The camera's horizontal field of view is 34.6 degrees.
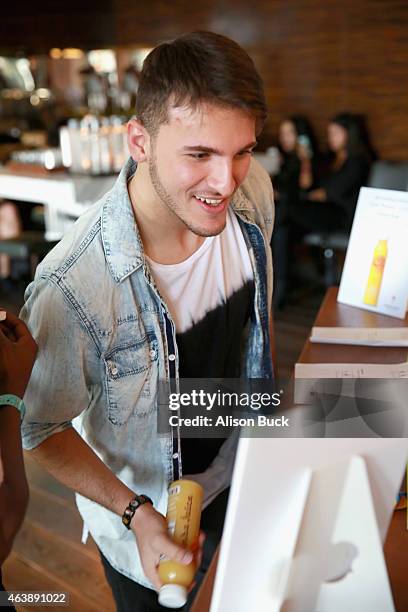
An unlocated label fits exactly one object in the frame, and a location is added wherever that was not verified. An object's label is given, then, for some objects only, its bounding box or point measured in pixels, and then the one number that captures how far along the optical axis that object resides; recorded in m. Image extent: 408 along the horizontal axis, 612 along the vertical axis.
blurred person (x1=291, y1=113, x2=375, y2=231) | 4.31
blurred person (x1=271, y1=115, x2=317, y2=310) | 4.47
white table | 3.91
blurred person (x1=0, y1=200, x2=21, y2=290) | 4.97
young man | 1.09
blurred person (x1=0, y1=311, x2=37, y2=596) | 0.88
